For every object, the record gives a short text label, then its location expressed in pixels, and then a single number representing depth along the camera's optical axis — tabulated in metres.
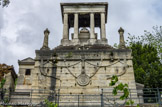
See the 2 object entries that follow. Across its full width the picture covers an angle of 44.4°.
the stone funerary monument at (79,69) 14.18
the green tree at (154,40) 28.42
